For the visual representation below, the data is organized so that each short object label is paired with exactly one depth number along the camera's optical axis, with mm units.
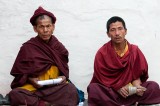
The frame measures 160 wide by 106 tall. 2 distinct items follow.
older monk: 6287
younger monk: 6231
